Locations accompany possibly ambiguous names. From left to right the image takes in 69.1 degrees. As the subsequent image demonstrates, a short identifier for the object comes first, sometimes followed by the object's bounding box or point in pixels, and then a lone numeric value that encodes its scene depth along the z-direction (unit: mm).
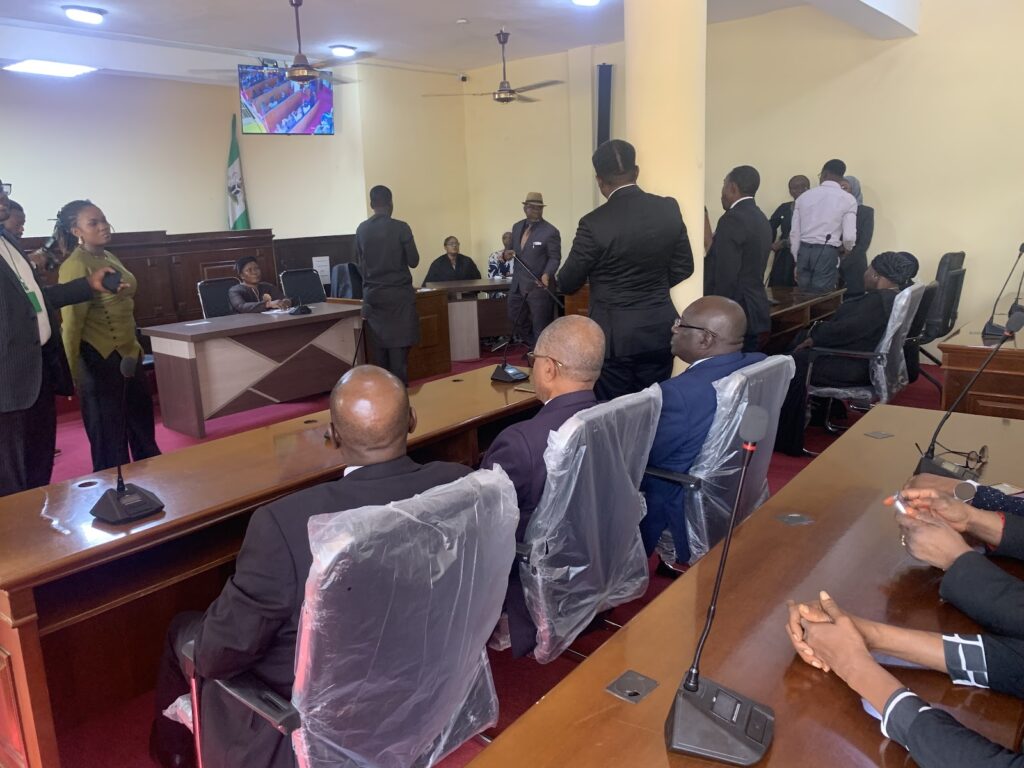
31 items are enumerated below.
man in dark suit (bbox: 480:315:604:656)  1815
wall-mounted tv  6957
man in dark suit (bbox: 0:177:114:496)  2680
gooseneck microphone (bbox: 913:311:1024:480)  1740
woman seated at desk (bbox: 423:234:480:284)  7840
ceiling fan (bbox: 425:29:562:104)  7173
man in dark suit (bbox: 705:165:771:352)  3670
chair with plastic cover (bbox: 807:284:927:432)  3789
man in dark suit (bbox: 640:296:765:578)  2193
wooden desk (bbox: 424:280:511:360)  6801
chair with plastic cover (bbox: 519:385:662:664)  1655
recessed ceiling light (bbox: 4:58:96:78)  6734
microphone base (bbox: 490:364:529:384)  3175
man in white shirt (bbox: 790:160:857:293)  5898
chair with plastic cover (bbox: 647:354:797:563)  2080
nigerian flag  8812
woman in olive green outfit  3367
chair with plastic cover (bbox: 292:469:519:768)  1094
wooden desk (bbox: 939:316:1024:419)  3207
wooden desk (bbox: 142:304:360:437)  4629
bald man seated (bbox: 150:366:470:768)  1301
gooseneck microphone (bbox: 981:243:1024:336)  3426
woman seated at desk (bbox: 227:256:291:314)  5395
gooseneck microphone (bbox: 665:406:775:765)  912
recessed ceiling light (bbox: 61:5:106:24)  5785
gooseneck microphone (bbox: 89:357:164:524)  1737
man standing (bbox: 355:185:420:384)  4984
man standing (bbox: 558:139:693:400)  2957
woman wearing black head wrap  3916
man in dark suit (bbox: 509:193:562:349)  6195
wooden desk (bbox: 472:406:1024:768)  944
